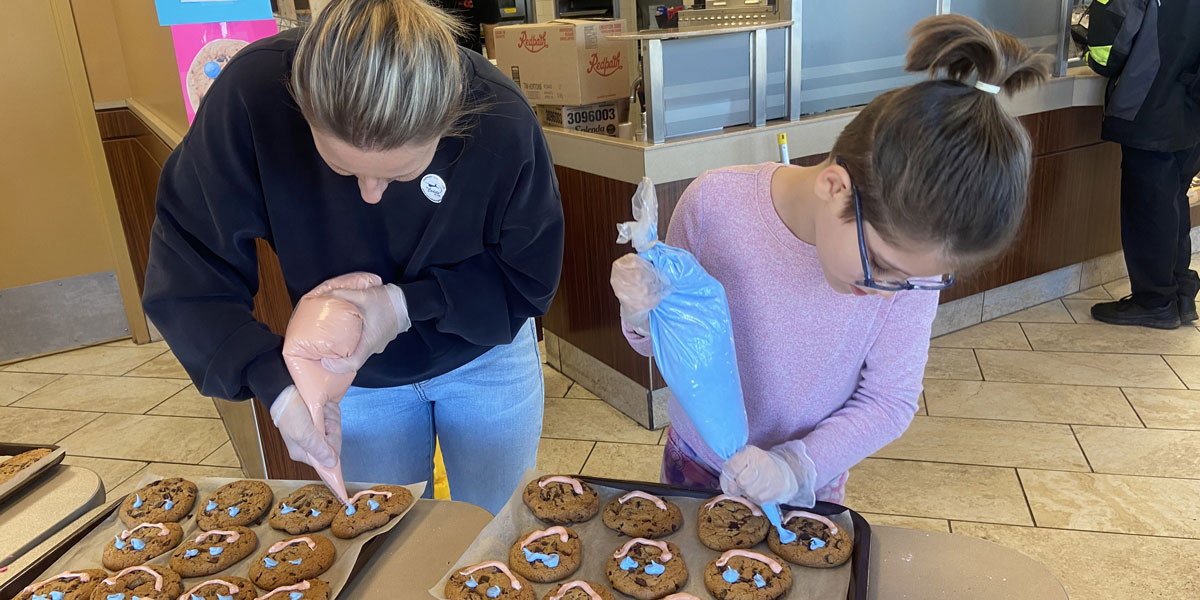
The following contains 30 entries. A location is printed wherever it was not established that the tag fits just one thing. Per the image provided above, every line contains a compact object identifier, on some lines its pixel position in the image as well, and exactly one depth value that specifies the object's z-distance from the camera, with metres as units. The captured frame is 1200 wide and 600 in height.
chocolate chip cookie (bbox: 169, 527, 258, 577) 1.09
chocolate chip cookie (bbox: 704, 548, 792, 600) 1.00
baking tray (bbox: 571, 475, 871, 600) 0.97
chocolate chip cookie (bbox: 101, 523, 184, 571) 1.11
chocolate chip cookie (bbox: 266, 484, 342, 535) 1.17
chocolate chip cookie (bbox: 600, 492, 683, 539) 1.11
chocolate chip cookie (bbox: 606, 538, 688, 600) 1.02
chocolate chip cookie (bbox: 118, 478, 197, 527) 1.18
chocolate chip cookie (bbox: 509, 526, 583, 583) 1.07
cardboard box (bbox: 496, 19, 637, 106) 2.63
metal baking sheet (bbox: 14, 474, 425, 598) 1.08
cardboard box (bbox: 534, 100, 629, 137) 2.82
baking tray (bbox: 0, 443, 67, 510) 1.25
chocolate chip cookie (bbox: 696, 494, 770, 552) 1.09
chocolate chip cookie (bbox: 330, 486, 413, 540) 1.14
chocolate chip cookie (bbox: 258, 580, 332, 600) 1.01
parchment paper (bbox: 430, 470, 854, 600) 1.01
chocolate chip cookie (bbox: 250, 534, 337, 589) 1.07
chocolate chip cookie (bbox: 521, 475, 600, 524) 1.15
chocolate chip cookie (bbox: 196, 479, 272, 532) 1.18
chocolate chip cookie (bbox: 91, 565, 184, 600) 1.02
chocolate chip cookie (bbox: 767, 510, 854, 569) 1.02
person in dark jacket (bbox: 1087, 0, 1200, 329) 3.08
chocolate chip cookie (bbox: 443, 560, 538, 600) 1.00
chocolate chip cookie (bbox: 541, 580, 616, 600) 1.01
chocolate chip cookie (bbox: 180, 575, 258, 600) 1.02
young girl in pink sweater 0.87
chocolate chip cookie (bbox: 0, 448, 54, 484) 1.28
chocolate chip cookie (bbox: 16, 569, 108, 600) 1.03
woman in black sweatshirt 0.98
